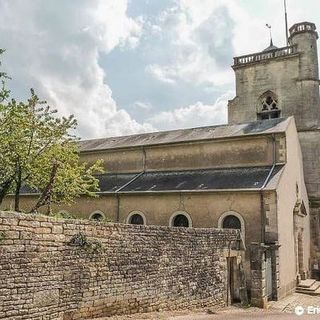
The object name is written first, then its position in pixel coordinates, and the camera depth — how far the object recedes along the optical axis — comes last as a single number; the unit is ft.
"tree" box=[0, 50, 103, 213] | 49.14
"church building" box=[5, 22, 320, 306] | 58.18
